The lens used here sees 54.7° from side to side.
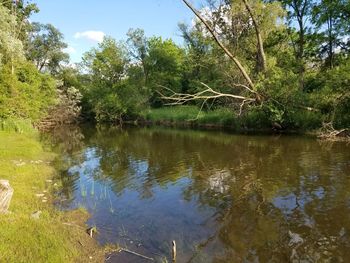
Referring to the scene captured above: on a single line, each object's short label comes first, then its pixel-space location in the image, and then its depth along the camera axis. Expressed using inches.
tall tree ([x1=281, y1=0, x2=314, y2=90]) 1246.3
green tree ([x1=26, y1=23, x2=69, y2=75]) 2405.3
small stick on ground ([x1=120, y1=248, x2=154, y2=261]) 294.7
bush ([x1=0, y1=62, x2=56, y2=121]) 1095.0
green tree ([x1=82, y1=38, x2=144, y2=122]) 2084.2
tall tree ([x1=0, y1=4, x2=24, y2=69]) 841.5
